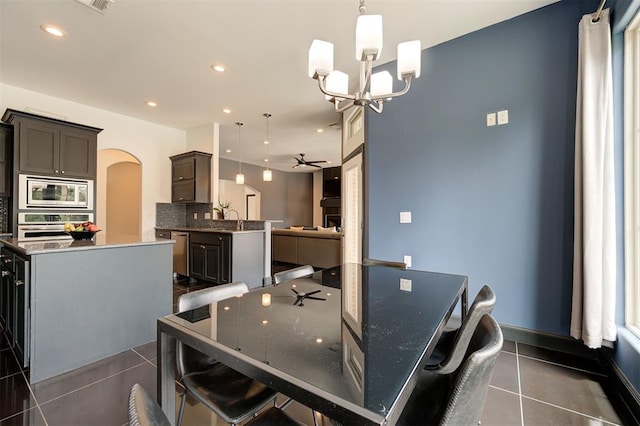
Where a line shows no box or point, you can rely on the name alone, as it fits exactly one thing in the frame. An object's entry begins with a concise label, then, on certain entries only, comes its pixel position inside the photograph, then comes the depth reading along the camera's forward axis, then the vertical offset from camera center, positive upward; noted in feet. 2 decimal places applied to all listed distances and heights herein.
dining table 2.07 -1.33
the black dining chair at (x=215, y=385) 3.37 -2.32
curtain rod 6.28 +4.58
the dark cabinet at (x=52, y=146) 11.21 +2.88
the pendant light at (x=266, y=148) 16.11 +5.54
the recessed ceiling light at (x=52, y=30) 8.41 +5.60
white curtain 6.28 +0.64
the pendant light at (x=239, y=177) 16.74 +2.16
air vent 7.29 +5.53
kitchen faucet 15.39 -0.66
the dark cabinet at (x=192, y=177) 16.53 +2.16
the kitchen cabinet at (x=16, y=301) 6.31 -2.22
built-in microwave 11.36 +0.85
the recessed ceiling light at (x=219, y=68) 10.58 +5.60
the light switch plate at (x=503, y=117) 8.20 +2.88
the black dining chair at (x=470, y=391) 2.25 -1.48
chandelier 4.78 +2.89
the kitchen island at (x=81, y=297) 6.32 -2.18
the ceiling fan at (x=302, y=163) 25.68 +4.72
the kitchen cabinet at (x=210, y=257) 13.74 -2.27
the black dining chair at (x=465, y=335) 3.75 -1.66
